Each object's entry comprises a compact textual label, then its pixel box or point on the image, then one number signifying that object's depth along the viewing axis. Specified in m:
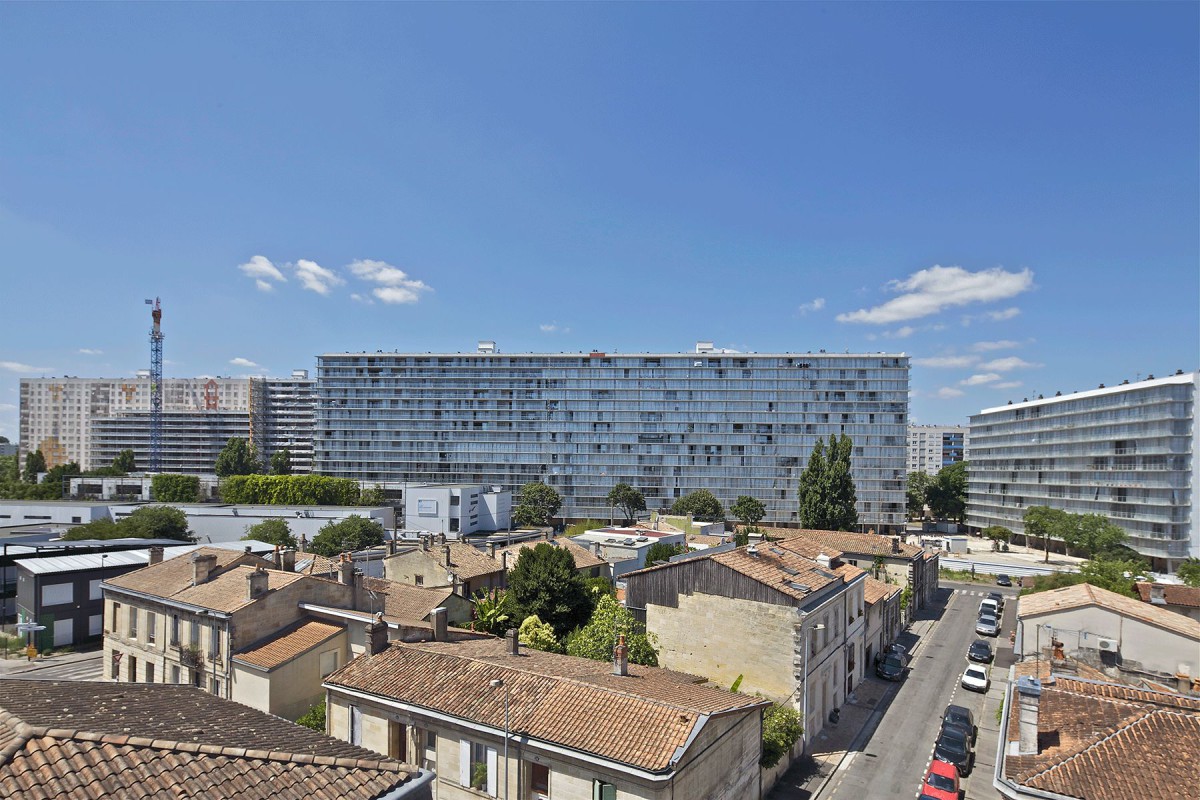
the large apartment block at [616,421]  118.44
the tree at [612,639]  32.12
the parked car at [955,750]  28.66
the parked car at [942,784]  25.14
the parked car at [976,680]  38.31
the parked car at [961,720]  31.03
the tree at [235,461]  144.88
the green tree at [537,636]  35.59
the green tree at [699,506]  103.56
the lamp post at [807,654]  29.39
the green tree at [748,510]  99.75
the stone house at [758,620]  29.34
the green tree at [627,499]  111.31
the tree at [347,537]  71.56
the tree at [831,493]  78.19
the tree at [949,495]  127.44
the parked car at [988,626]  50.22
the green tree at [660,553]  53.69
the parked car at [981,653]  43.66
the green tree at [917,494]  133.75
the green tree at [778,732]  25.91
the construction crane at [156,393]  177.62
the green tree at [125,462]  150.75
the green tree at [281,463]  145.75
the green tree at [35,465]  152.85
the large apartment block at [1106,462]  81.50
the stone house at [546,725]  18.92
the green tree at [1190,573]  55.42
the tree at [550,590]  39.53
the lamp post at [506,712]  19.36
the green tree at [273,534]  72.94
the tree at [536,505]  106.19
